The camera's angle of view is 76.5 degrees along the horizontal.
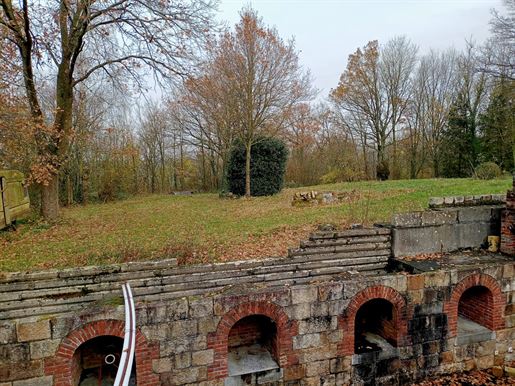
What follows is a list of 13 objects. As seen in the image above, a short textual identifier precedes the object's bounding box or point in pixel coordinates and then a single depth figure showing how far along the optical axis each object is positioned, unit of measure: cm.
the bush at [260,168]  1722
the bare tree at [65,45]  948
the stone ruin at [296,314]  476
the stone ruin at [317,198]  1265
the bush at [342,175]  2325
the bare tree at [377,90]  2480
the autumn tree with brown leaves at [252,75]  1572
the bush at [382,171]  2264
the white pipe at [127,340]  349
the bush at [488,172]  1642
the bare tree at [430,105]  2547
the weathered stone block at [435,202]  764
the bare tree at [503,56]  1672
